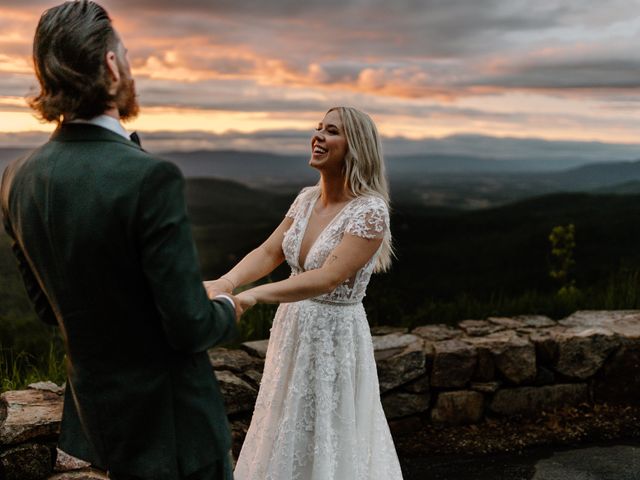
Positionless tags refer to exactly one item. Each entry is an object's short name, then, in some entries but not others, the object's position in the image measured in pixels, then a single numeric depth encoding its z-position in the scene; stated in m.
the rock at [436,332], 5.33
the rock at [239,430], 4.49
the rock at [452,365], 5.04
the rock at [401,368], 4.89
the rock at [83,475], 3.63
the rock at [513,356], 5.17
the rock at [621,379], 5.40
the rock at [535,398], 5.22
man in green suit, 1.79
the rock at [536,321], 5.67
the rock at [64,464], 3.70
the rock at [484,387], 5.14
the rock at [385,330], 5.38
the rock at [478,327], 5.46
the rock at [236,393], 4.41
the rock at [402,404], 4.97
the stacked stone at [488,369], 4.78
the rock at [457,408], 5.10
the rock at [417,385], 5.02
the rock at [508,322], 5.64
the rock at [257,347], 4.75
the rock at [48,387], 4.07
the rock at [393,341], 5.00
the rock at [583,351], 5.30
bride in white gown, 3.29
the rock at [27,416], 3.65
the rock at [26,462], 3.63
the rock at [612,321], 5.48
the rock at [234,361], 4.61
